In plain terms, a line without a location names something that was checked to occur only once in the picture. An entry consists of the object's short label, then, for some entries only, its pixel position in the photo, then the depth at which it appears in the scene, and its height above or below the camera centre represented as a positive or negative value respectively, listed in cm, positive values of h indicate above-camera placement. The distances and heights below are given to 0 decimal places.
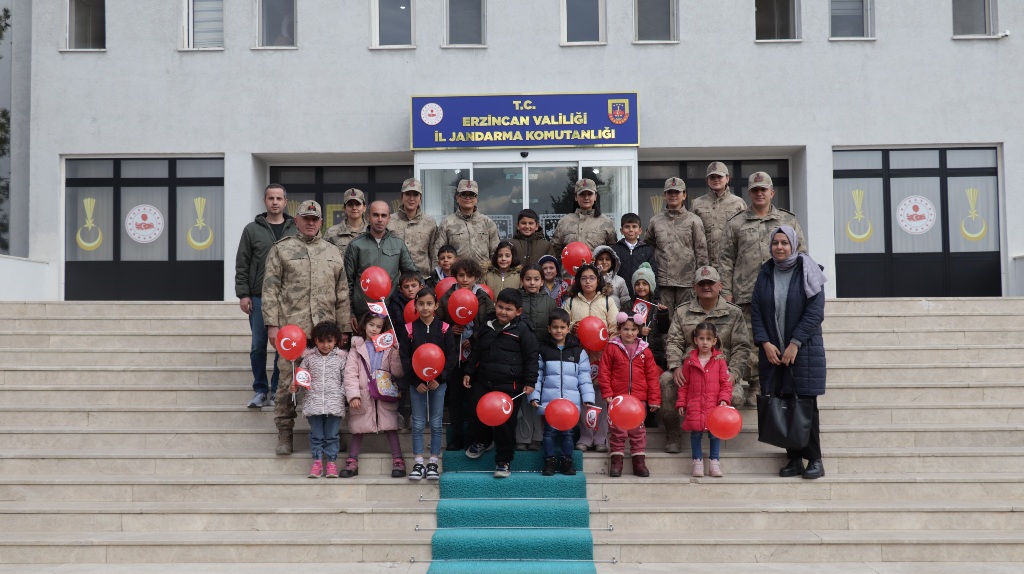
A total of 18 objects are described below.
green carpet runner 612 -151
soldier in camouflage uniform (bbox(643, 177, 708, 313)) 859 +53
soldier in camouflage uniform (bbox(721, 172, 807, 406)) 775 +52
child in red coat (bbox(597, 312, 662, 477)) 702 -56
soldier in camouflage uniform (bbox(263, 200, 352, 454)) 729 +17
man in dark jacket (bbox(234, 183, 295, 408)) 795 +30
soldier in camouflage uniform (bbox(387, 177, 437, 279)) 858 +71
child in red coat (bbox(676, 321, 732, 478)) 689 -63
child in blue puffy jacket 694 -55
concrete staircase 622 -133
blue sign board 1338 +272
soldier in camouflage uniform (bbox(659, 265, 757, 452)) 727 -22
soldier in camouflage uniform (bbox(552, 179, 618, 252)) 882 +78
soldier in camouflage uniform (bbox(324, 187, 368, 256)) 849 +80
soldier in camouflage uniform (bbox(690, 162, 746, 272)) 877 +93
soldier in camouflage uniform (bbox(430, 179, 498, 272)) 864 +73
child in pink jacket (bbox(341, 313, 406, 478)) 702 -66
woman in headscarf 688 -18
